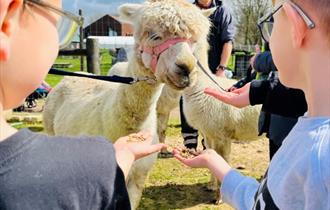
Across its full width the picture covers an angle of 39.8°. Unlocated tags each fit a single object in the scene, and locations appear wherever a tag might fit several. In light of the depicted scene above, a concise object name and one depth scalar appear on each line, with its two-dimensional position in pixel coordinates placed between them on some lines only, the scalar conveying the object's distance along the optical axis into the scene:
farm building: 22.47
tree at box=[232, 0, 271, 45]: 27.48
